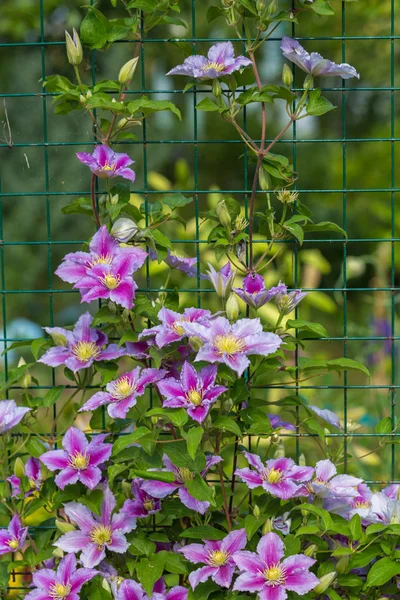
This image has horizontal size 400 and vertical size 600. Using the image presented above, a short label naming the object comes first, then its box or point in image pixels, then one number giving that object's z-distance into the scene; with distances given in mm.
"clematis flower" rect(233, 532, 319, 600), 2298
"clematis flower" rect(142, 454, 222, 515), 2335
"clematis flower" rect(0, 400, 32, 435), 2400
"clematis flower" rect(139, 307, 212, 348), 2338
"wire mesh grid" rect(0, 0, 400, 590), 2426
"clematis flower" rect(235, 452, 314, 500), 2340
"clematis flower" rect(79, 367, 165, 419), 2354
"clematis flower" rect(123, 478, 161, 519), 2384
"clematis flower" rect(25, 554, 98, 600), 2348
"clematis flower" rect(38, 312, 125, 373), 2390
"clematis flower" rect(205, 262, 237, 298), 2356
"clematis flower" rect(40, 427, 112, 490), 2374
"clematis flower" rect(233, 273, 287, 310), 2369
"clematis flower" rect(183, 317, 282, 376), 2304
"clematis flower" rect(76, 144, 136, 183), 2390
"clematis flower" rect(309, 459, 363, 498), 2362
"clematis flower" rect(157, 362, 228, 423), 2302
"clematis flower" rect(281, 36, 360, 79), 2374
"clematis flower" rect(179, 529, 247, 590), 2321
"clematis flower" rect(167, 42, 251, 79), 2371
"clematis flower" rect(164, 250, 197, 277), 2446
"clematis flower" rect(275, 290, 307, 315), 2371
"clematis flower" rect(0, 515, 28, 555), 2389
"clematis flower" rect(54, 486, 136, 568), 2357
